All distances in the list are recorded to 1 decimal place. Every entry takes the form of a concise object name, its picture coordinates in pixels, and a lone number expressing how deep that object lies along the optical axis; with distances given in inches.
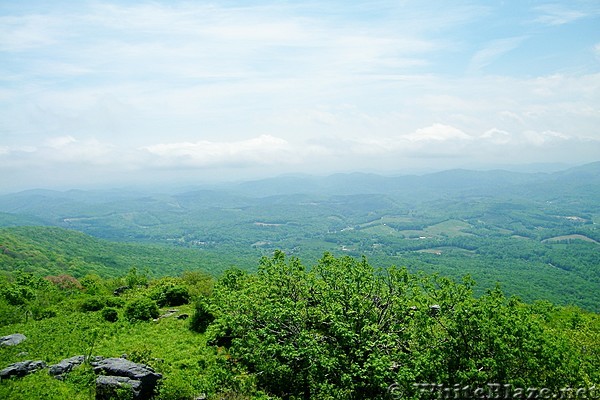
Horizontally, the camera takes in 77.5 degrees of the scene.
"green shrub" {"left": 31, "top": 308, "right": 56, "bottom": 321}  959.6
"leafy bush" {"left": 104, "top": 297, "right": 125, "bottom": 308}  1050.7
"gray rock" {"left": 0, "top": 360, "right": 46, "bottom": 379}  607.9
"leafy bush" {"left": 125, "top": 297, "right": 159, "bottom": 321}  968.3
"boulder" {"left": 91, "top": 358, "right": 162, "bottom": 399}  573.0
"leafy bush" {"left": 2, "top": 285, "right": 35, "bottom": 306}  1068.5
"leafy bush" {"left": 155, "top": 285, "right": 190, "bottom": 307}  1146.5
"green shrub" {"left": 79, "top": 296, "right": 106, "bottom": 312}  1015.5
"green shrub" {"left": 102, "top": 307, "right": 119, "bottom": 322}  942.4
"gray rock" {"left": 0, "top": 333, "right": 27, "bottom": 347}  751.4
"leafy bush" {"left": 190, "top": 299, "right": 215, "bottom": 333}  922.5
